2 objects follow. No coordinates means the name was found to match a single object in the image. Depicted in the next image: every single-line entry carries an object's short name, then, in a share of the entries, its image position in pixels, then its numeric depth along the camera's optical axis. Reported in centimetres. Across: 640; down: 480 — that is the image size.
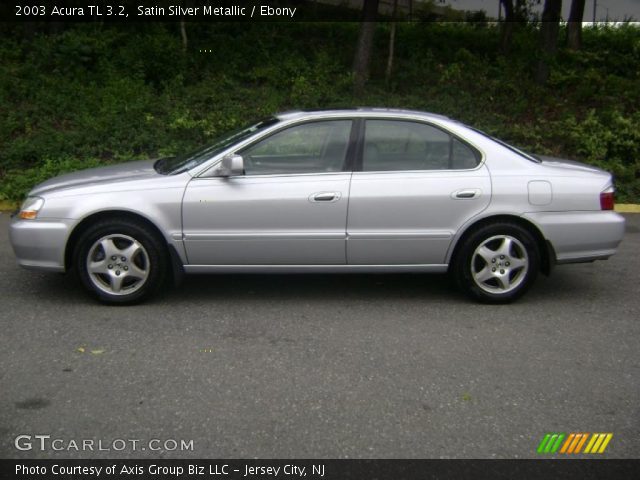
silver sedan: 545
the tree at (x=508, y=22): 1457
